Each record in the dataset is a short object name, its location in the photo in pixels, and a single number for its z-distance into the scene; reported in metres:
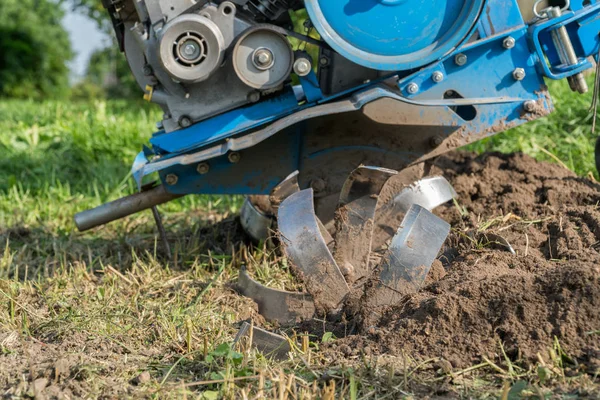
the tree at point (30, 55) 20.03
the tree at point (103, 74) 11.80
